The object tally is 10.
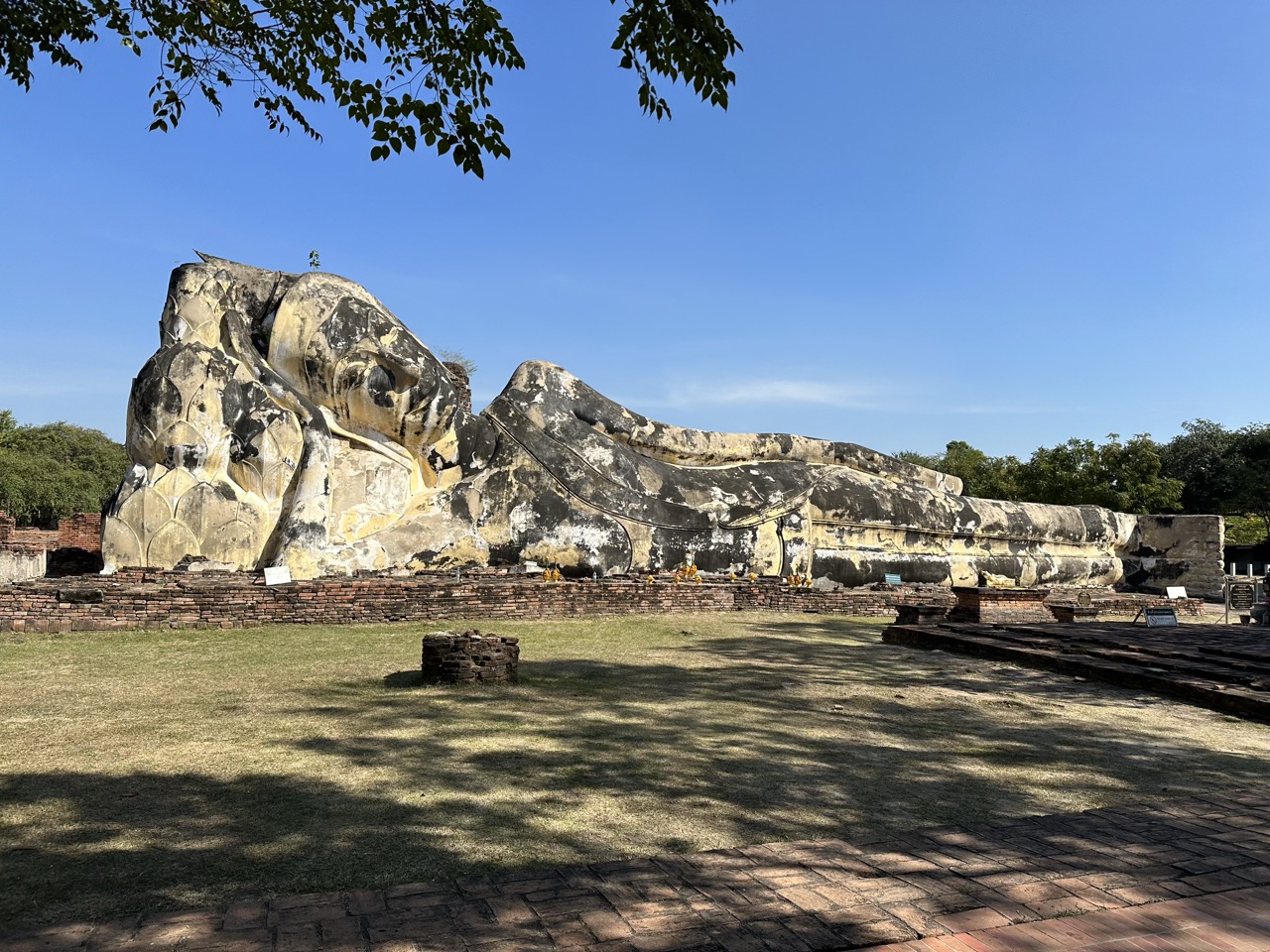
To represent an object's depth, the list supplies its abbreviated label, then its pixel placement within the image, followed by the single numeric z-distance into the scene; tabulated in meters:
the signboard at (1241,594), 14.74
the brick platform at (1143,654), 5.95
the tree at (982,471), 29.53
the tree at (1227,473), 29.84
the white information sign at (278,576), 9.25
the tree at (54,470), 32.38
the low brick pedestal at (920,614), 9.63
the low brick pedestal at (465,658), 5.79
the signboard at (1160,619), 9.53
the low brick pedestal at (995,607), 10.14
